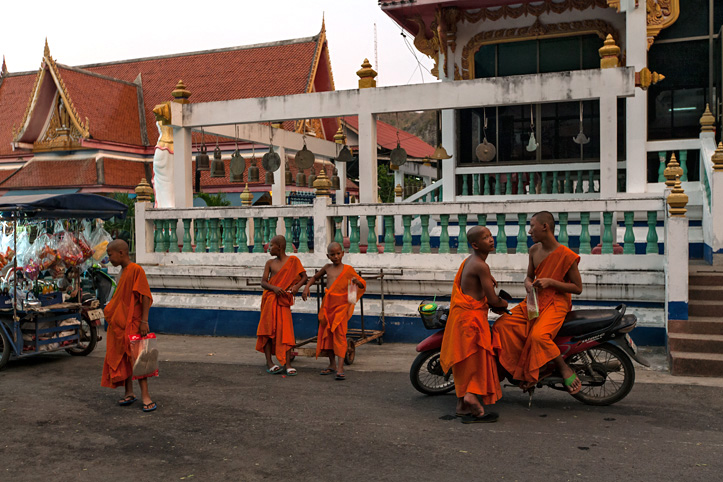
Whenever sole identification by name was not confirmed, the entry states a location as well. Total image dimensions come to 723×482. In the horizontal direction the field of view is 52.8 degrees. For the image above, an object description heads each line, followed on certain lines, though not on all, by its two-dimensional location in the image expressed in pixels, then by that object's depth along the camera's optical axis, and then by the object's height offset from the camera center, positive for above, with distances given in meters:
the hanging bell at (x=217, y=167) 11.41 +1.12
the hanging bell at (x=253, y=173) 13.17 +1.17
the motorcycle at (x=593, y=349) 5.70 -0.93
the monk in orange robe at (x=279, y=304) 7.40 -0.68
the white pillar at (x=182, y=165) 10.10 +1.02
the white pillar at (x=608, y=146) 8.23 +0.99
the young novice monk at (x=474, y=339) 5.47 -0.79
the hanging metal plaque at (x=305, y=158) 11.58 +1.25
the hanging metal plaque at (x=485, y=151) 11.83 +1.35
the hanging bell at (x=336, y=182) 13.73 +1.03
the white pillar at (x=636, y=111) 10.59 +1.78
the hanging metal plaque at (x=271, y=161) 11.64 +1.23
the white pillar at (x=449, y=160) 12.95 +1.34
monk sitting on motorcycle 5.58 -0.68
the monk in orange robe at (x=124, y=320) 6.10 -0.68
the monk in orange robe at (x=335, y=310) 7.17 -0.73
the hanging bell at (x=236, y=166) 11.67 +1.16
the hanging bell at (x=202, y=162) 11.59 +1.22
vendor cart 7.92 -0.83
